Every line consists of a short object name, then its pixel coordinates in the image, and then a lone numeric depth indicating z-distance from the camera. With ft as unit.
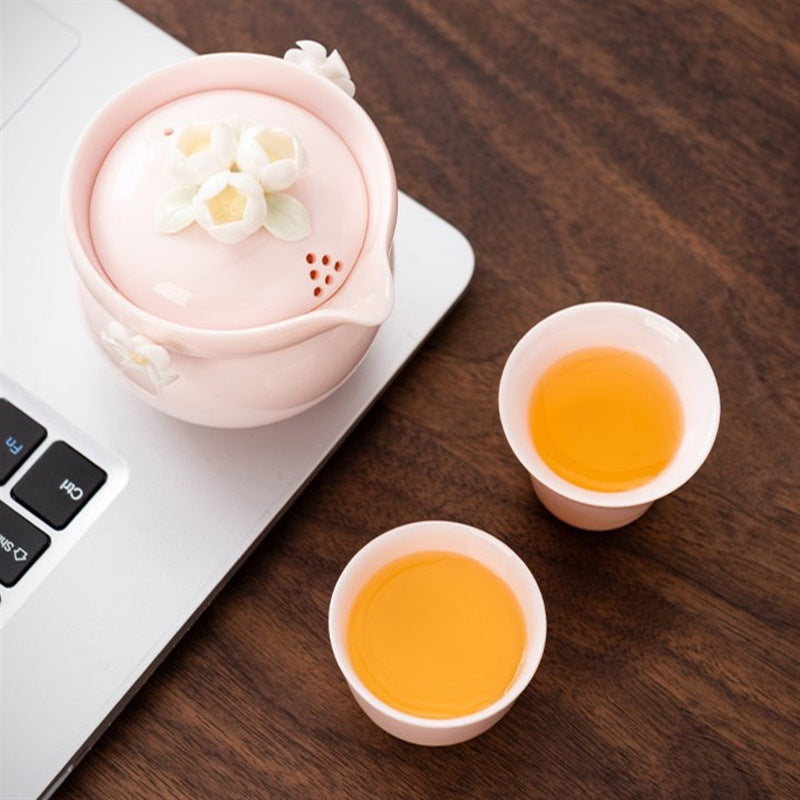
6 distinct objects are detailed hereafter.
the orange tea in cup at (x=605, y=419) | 2.25
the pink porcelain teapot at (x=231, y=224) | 1.79
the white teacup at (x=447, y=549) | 1.99
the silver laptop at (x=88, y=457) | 2.17
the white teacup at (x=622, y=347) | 2.14
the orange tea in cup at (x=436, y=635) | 2.13
